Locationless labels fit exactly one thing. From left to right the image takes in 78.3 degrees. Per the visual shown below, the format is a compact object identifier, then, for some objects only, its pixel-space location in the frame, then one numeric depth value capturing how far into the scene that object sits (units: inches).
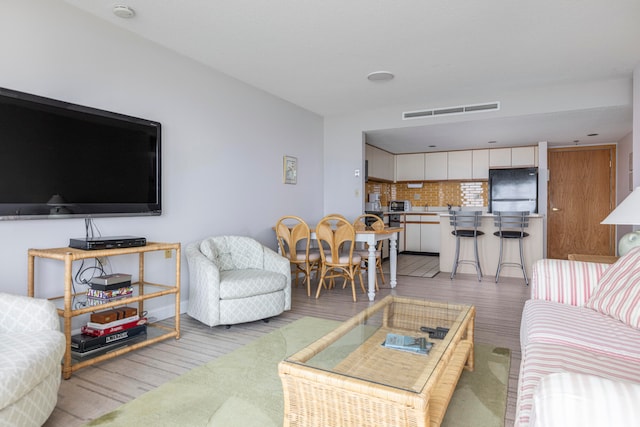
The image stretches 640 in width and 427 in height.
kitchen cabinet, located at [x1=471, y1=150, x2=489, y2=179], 307.6
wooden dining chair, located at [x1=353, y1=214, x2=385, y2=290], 193.5
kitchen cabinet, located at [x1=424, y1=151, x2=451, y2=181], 324.5
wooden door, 283.7
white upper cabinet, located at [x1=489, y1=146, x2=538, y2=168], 290.5
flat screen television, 95.5
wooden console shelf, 90.7
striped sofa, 31.2
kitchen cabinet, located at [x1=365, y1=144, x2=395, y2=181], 286.9
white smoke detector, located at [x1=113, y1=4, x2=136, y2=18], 111.3
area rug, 73.7
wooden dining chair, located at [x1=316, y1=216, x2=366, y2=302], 168.9
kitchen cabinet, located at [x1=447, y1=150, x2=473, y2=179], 314.7
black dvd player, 98.6
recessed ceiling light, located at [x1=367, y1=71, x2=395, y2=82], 164.4
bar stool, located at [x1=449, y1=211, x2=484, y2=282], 219.0
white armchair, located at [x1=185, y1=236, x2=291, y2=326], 125.4
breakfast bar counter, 220.5
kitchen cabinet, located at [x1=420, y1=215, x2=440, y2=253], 325.7
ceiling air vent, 195.0
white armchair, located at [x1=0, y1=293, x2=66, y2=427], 60.3
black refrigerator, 273.6
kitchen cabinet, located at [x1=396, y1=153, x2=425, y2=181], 333.8
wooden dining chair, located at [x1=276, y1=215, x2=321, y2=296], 176.9
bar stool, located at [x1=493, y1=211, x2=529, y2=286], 209.8
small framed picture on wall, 205.5
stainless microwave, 335.3
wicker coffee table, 55.7
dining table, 168.9
